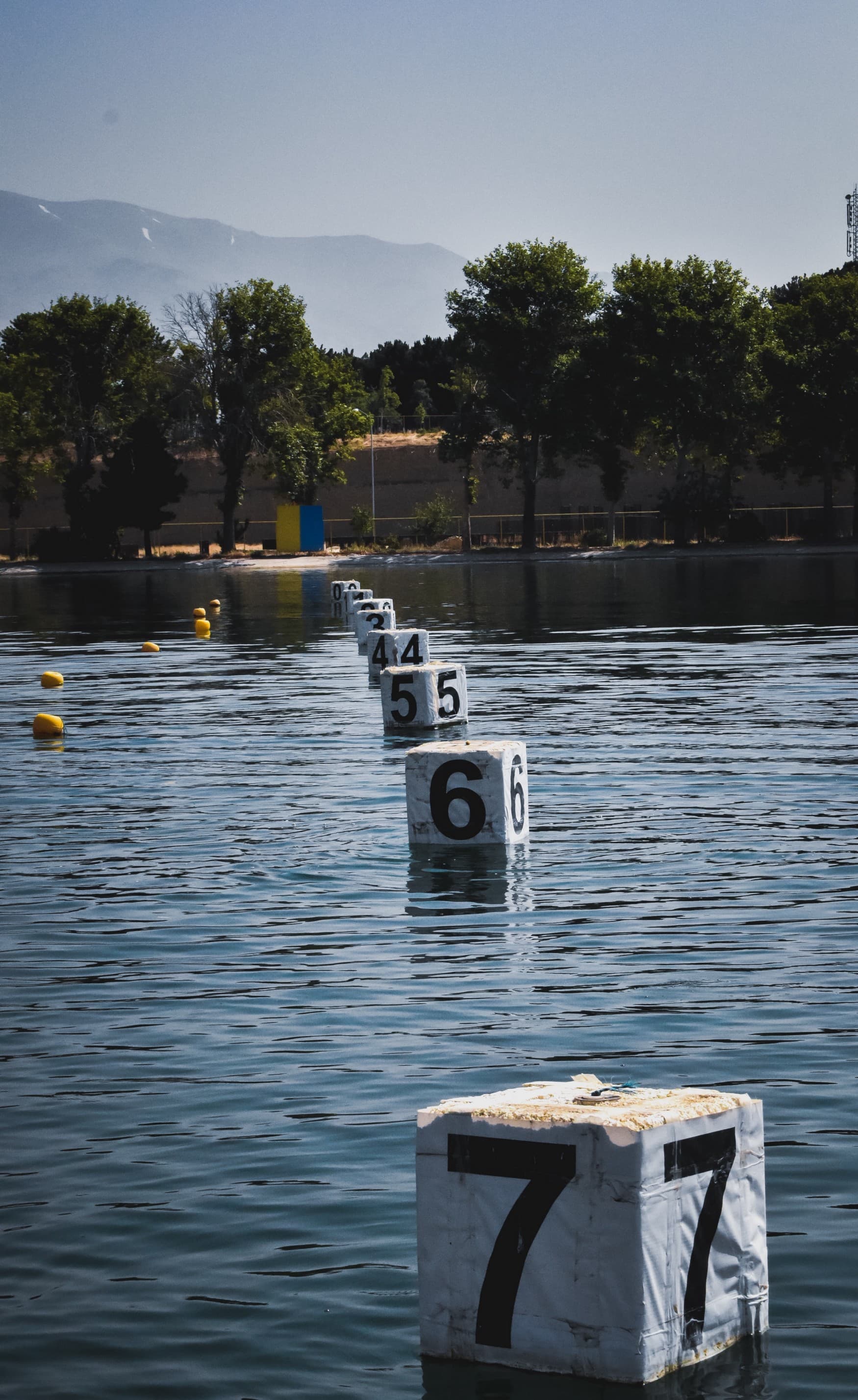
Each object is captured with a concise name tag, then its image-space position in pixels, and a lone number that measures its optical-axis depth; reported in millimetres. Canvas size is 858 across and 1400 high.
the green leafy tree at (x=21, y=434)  112875
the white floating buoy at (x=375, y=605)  40500
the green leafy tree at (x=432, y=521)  111250
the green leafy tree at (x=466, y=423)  104312
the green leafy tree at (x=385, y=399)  172875
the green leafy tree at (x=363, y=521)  114625
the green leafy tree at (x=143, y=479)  105500
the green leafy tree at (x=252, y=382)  105938
